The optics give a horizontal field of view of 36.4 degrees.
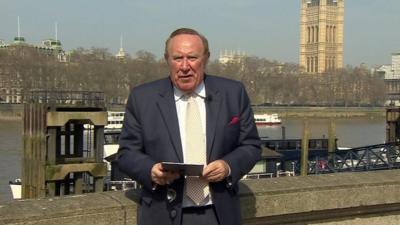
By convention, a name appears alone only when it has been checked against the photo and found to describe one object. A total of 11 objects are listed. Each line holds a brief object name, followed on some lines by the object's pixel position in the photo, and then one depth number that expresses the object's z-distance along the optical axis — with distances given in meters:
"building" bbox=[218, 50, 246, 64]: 133.88
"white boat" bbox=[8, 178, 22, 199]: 19.88
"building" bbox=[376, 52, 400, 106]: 147.25
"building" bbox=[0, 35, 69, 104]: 97.00
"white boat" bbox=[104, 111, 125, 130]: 53.62
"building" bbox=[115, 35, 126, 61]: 115.26
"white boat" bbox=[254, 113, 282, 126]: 76.12
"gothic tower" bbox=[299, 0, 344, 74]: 161.50
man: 2.75
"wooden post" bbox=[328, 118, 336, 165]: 30.25
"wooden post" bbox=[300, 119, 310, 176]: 23.41
